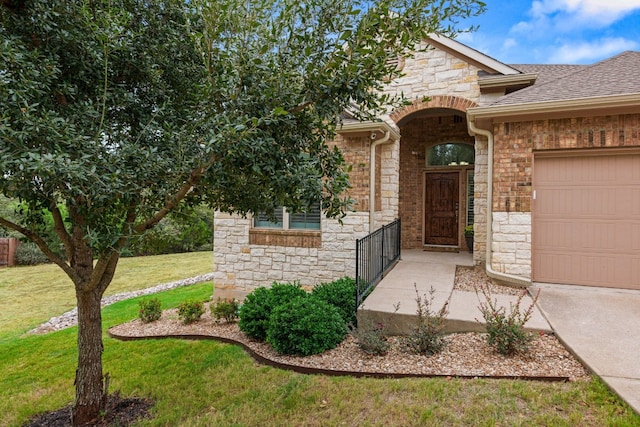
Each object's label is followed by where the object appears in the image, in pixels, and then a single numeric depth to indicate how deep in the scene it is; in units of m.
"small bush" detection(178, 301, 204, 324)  6.44
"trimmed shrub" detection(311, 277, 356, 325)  4.95
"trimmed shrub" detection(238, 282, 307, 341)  5.07
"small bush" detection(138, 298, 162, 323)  6.83
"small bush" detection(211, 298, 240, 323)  6.24
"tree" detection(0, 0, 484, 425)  2.31
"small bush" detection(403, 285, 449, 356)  3.94
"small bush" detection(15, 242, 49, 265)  14.50
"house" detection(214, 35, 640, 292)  5.54
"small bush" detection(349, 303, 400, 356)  4.05
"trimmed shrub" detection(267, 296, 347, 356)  4.29
